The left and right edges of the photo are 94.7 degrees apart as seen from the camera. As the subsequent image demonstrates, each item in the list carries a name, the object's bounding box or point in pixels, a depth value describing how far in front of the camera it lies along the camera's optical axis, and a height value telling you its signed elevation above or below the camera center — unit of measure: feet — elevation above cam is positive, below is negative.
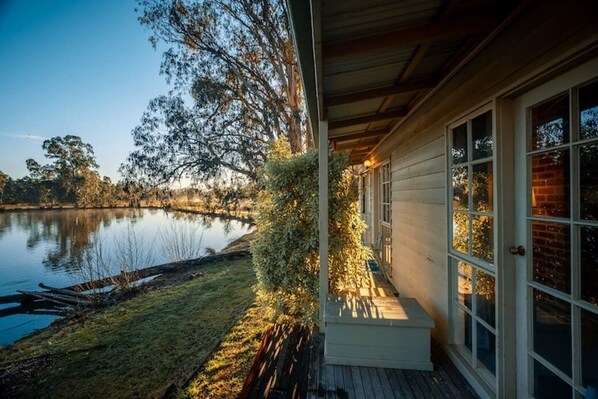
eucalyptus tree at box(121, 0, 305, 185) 32.50 +11.65
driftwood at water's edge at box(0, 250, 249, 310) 22.12 -7.86
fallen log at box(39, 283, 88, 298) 22.61 -7.72
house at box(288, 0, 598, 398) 4.14 +0.82
